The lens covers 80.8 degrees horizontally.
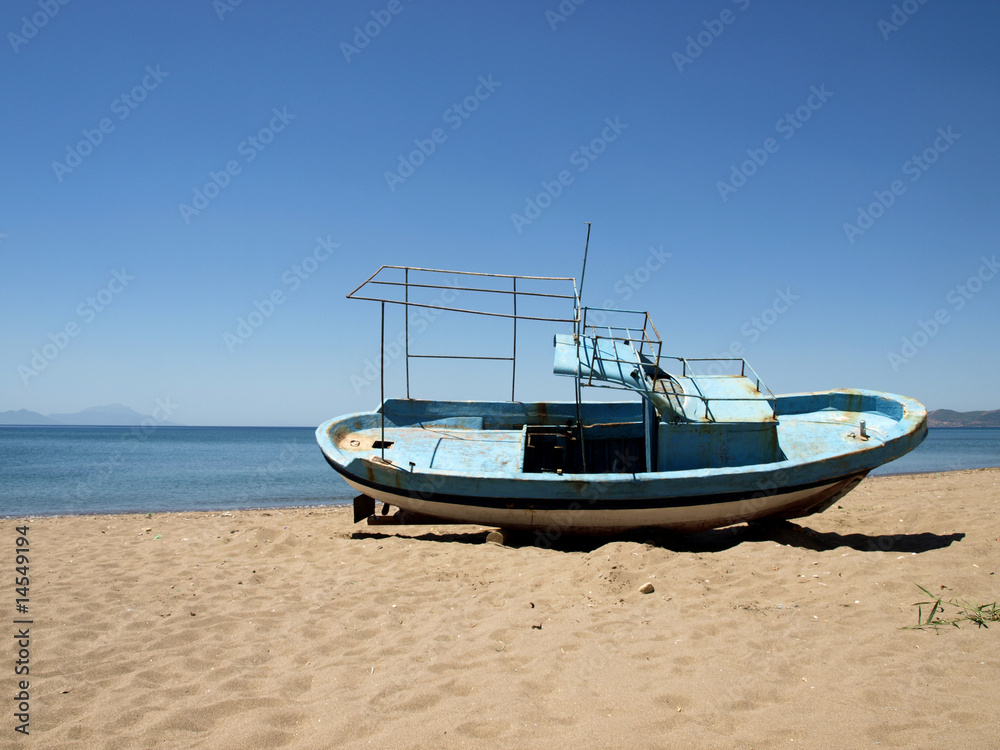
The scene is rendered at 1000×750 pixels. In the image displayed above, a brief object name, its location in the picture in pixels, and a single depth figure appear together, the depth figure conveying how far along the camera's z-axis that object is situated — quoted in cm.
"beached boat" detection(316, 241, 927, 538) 733
